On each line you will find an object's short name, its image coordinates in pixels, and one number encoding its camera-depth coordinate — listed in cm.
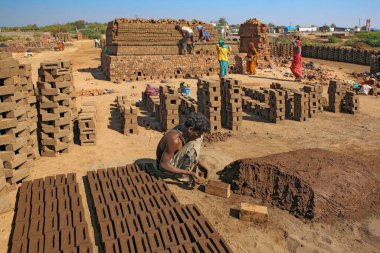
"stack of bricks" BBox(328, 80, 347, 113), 1189
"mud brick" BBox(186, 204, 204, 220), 488
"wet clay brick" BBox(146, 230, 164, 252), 417
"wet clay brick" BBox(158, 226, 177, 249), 423
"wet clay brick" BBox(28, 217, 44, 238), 445
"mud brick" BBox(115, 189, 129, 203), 532
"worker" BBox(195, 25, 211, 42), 2098
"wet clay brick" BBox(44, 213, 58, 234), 455
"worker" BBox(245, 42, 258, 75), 2061
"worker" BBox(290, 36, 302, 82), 1758
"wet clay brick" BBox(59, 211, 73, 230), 463
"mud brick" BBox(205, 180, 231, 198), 581
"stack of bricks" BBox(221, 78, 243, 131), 960
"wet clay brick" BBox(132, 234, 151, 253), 413
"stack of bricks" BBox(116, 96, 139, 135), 920
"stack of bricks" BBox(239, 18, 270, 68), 2412
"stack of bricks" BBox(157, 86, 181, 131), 928
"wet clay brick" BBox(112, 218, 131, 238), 442
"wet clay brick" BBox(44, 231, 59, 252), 413
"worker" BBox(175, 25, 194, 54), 1953
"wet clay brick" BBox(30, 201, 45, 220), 490
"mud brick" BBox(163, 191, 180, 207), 524
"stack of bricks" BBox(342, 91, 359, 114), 1176
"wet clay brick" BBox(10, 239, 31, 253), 415
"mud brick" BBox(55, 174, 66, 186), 601
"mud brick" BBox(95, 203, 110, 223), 479
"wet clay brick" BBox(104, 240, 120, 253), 413
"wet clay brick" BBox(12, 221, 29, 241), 440
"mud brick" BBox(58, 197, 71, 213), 507
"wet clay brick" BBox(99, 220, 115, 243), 435
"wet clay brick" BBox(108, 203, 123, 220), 481
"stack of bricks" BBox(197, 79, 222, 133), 939
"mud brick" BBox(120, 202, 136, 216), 494
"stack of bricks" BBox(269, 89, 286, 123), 1054
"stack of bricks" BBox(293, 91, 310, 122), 1070
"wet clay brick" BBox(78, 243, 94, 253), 411
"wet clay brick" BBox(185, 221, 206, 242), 437
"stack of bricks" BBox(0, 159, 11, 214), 530
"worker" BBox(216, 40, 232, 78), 1738
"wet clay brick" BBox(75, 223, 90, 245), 427
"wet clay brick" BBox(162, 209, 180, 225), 474
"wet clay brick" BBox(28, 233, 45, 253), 414
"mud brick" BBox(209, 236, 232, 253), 416
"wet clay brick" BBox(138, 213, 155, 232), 457
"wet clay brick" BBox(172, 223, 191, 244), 431
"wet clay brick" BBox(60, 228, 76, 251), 420
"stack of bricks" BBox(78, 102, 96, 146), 826
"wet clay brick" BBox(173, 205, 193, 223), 480
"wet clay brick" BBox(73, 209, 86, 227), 470
